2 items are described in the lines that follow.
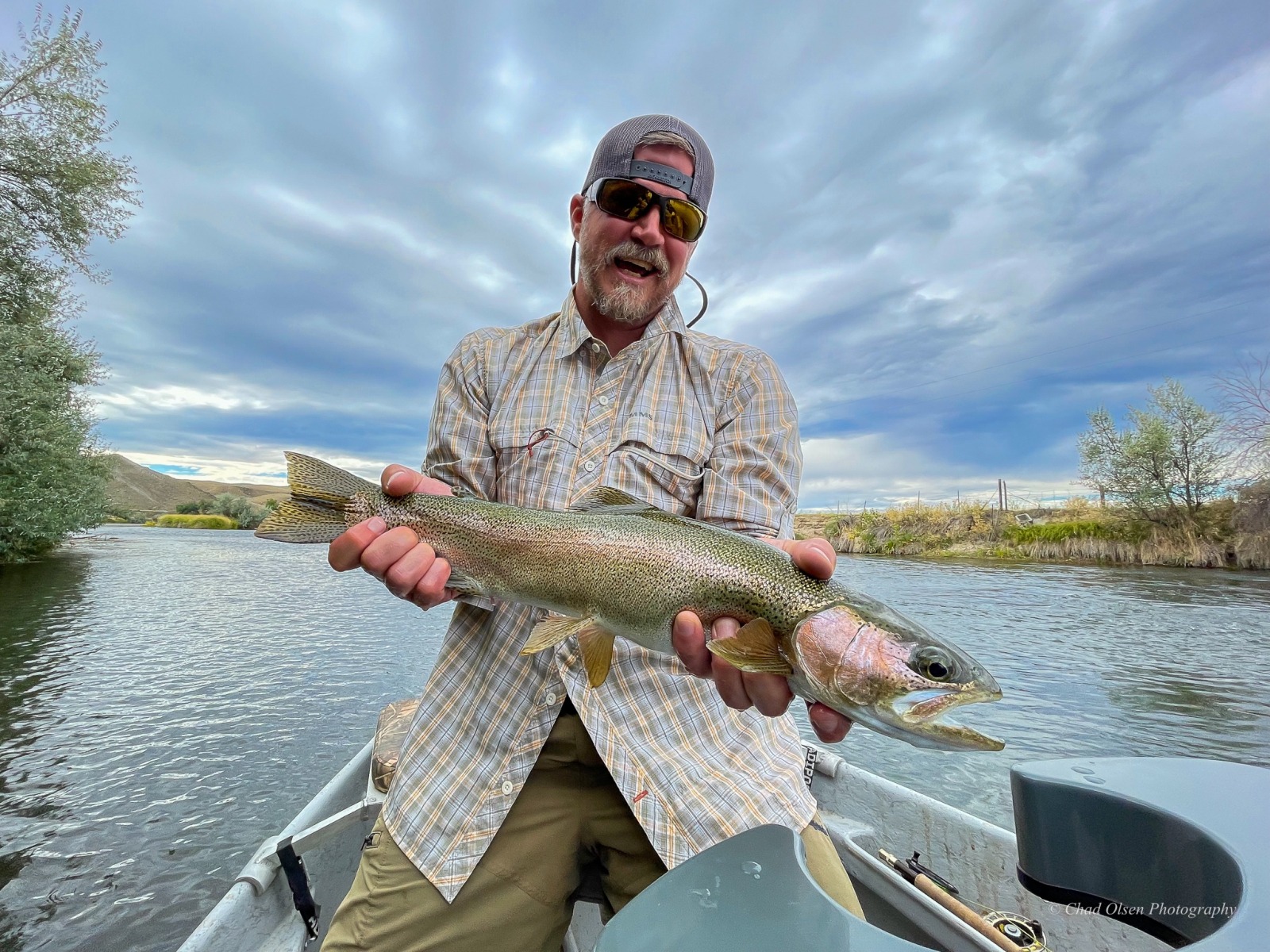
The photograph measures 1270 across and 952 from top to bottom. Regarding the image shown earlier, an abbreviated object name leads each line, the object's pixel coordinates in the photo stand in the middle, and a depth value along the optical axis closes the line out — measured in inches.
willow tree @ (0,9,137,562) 758.5
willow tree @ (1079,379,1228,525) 1118.4
